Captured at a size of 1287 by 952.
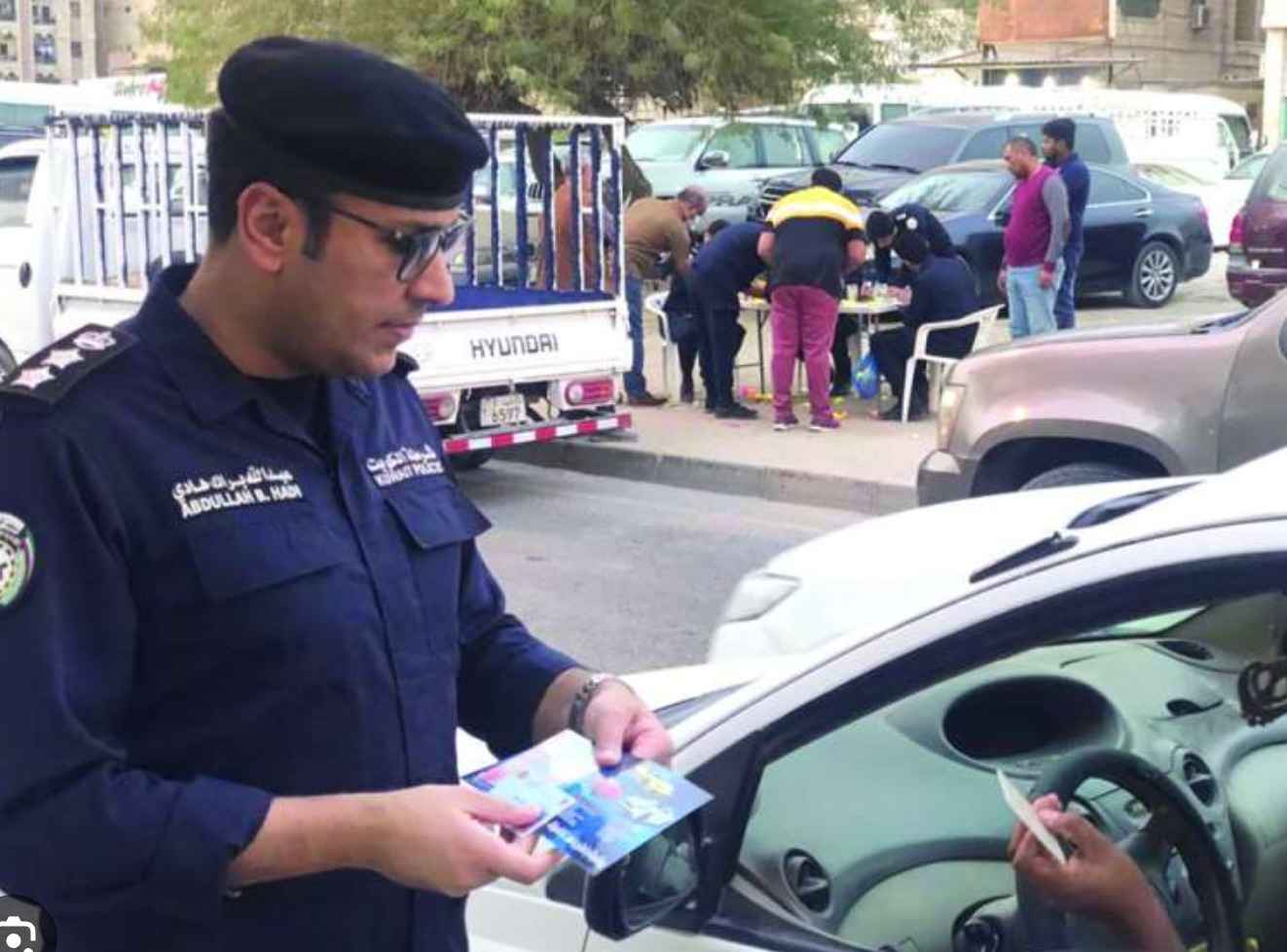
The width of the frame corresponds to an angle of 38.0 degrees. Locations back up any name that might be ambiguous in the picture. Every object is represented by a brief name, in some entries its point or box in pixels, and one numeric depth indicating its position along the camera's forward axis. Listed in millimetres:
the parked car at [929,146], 18828
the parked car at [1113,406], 6375
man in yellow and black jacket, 11039
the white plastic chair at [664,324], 12834
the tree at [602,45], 14352
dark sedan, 16406
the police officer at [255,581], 1712
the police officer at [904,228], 11703
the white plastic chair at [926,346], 11641
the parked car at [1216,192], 22922
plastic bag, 12453
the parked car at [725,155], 20922
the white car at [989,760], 2215
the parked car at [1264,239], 14281
